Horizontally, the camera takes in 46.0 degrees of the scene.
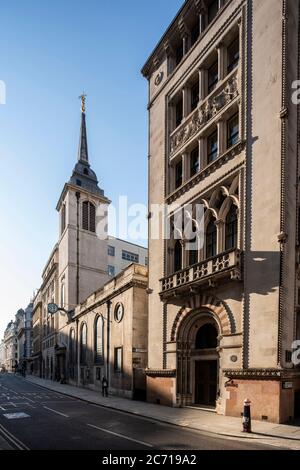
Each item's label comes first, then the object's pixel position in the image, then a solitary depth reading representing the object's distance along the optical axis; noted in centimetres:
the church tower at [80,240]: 5256
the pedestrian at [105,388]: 2858
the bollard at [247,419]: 1330
